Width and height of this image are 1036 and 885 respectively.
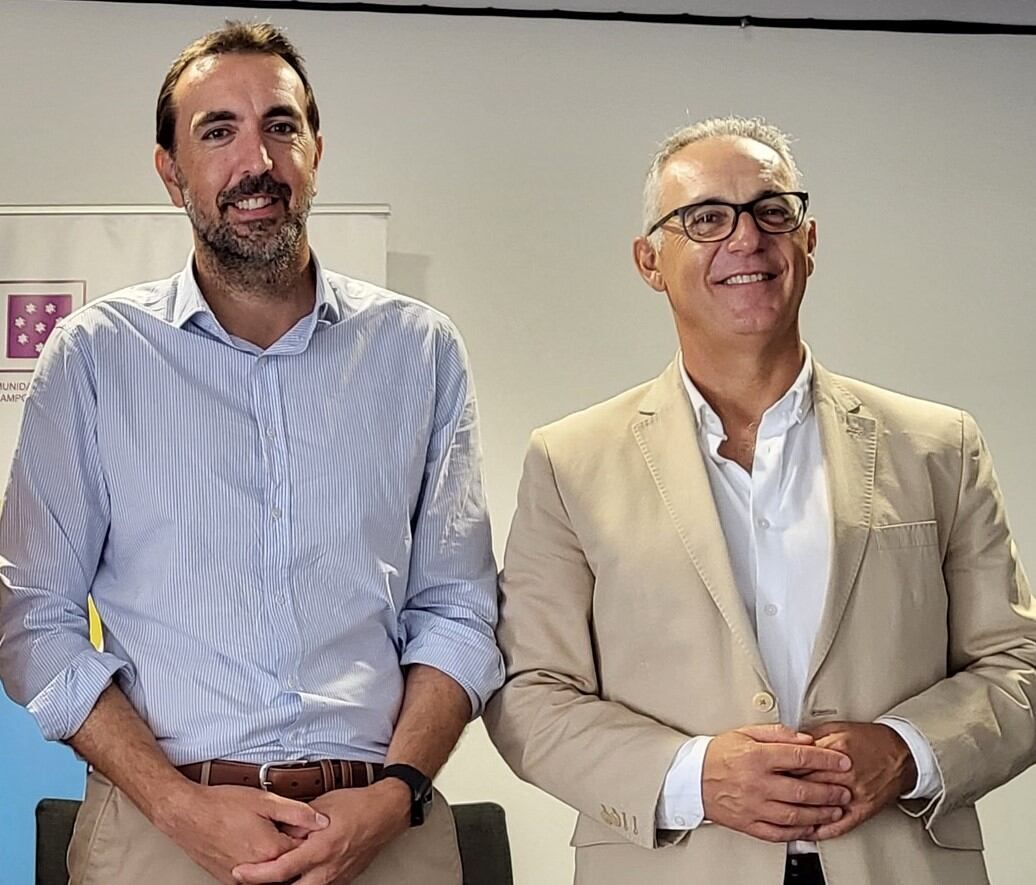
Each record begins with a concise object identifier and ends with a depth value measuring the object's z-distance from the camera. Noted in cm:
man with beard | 200
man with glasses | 203
